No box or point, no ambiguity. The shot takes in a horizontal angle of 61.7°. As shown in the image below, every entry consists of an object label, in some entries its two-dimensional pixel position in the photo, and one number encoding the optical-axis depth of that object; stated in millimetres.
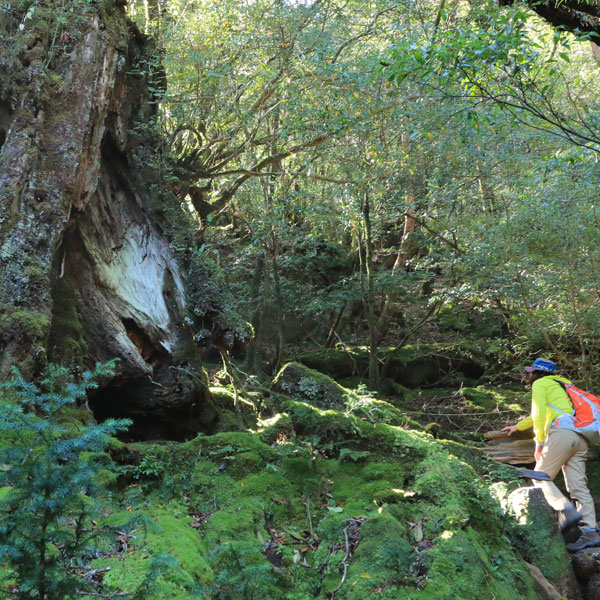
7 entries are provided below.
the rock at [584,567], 4941
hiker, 6262
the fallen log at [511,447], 7320
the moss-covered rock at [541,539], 4738
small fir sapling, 2006
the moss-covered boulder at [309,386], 8117
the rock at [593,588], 4758
